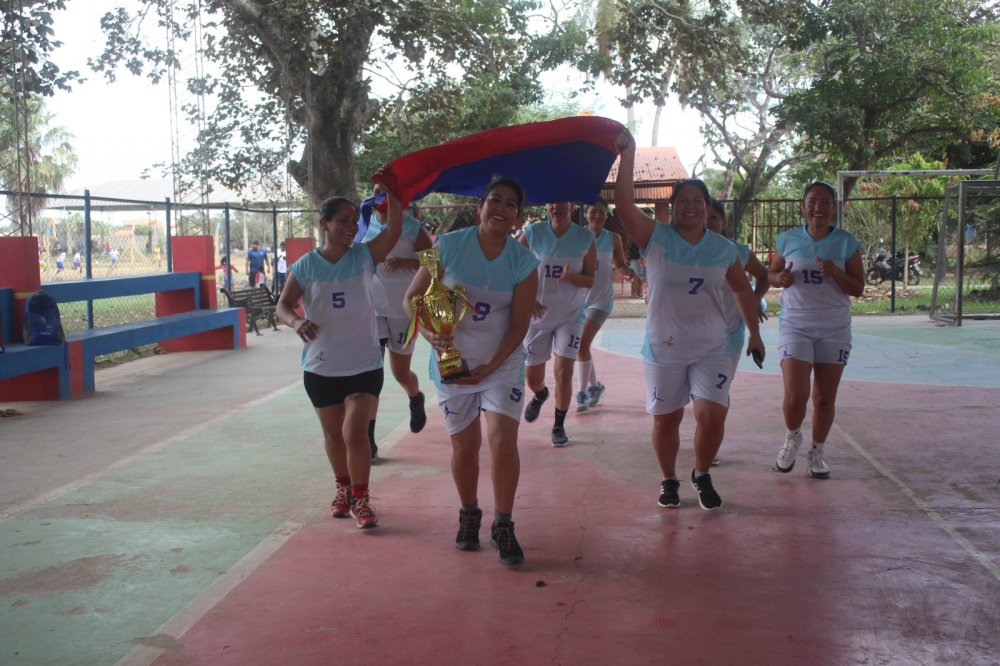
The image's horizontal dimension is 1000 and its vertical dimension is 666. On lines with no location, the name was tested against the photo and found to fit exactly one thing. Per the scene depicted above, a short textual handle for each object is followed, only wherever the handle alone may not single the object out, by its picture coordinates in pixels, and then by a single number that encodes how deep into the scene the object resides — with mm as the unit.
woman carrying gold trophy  4195
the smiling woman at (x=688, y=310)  4789
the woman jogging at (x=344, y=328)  4754
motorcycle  25859
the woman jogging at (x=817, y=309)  5566
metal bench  16219
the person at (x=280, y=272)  20972
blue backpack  9023
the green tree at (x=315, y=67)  17000
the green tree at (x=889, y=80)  19453
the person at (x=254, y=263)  22928
